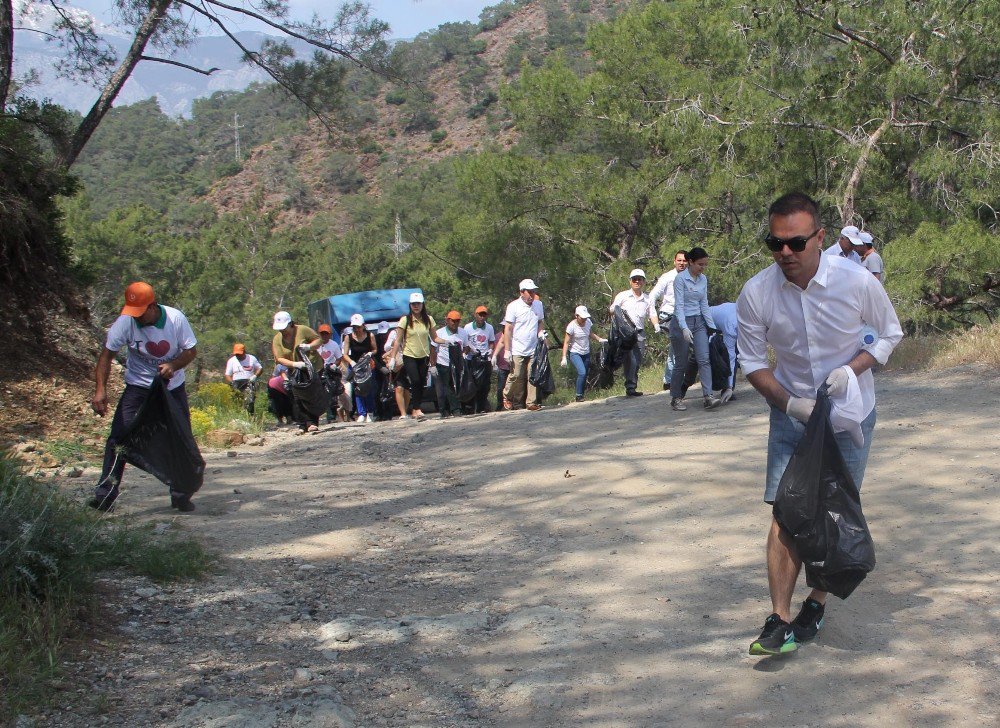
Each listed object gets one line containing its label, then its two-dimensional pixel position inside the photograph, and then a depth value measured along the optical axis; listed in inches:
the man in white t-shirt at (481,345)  606.9
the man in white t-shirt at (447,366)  595.8
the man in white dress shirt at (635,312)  547.5
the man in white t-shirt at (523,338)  569.9
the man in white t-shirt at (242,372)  745.0
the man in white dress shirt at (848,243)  415.8
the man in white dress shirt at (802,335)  172.1
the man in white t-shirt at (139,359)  287.9
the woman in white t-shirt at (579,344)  587.5
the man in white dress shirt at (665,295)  486.6
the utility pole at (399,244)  2151.8
